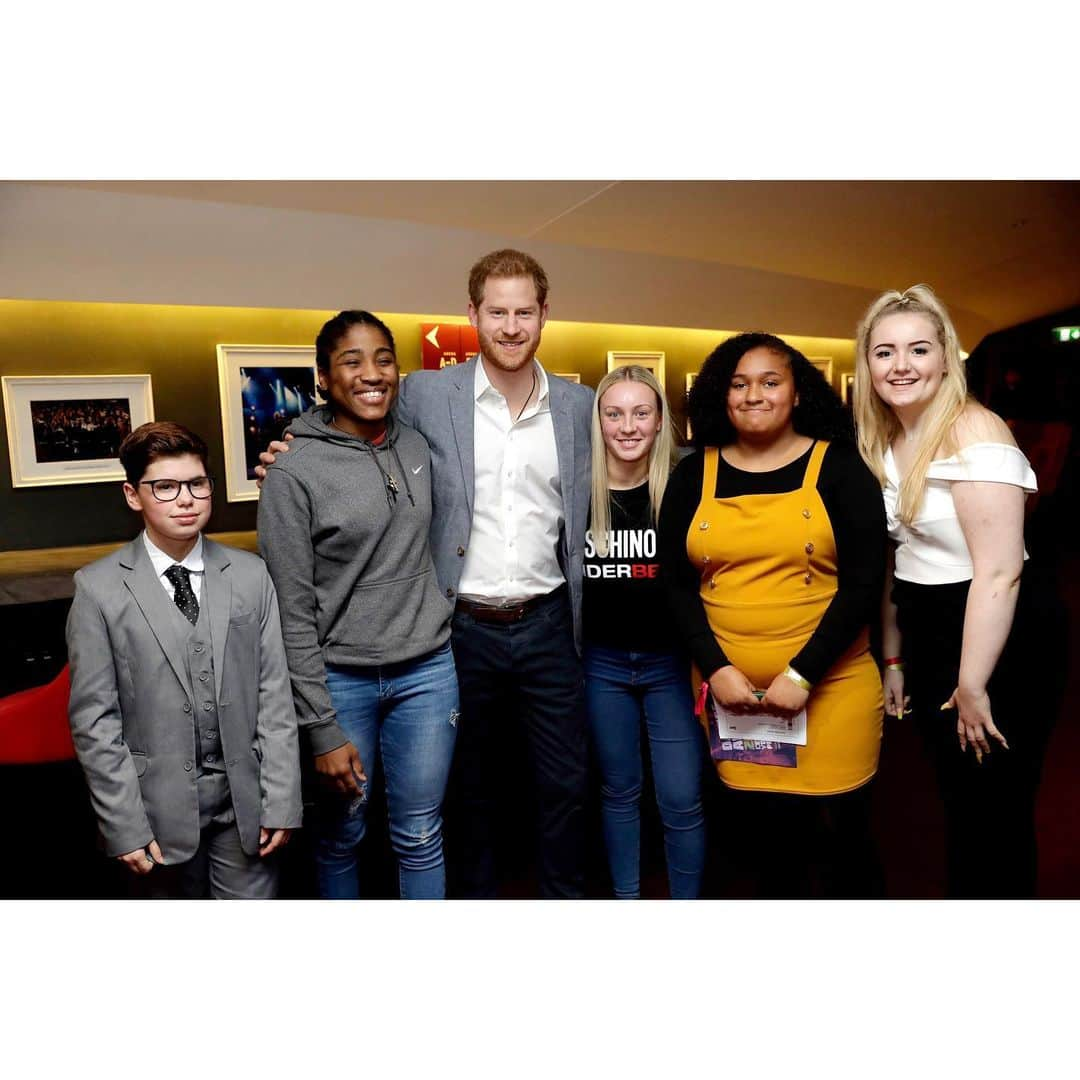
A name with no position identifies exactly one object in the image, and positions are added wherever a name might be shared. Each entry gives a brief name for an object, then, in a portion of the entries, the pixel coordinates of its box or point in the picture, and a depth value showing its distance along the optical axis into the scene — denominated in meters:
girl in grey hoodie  2.05
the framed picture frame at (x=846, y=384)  5.84
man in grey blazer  2.29
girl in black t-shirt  2.30
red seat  2.38
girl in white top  1.99
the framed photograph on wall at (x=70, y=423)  3.40
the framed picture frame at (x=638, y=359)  4.93
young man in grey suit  1.94
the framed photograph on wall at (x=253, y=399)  3.81
